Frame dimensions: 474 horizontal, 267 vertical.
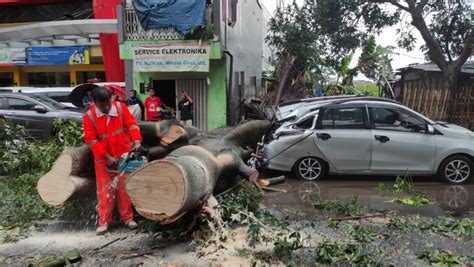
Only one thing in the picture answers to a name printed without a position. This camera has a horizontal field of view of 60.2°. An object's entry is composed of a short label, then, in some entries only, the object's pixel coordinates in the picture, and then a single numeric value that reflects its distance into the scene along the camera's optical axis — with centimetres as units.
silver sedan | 763
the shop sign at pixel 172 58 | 1205
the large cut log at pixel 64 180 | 461
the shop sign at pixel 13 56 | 2027
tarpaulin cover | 1196
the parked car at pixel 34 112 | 1141
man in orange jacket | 469
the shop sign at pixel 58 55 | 1927
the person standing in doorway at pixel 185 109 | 1212
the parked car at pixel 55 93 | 1379
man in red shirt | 1166
